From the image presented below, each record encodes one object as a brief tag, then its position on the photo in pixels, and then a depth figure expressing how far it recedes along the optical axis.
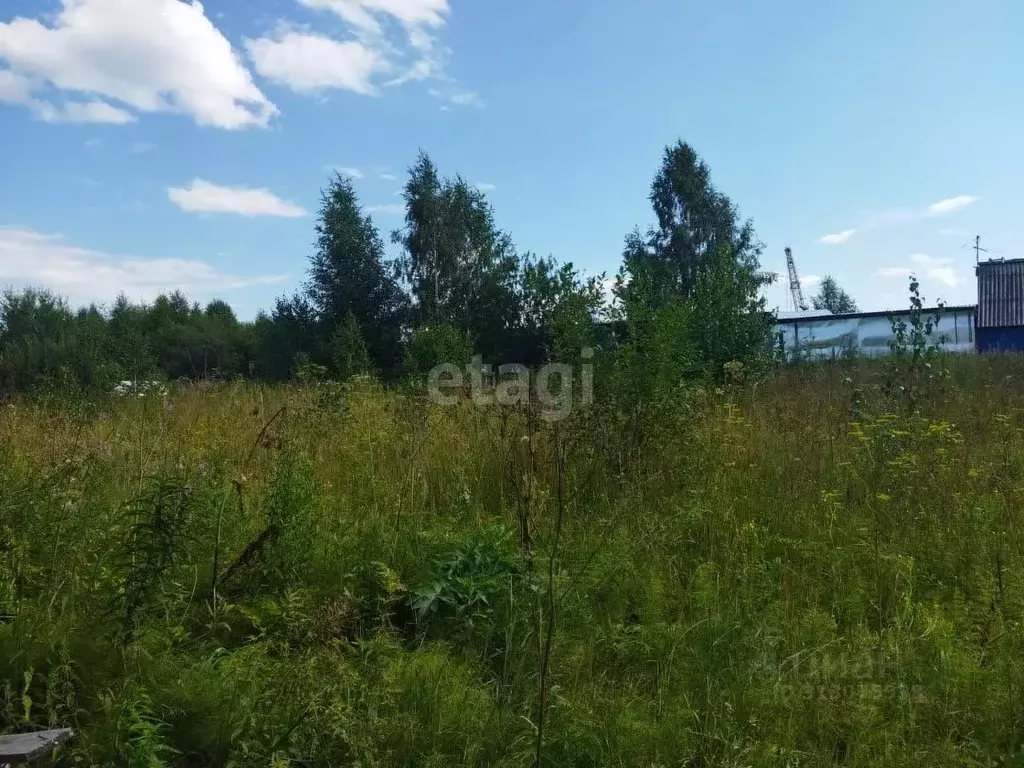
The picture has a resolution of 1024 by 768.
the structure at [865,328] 31.84
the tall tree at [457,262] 29.89
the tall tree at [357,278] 30.11
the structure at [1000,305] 27.91
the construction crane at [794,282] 68.31
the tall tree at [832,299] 73.69
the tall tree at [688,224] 32.56
